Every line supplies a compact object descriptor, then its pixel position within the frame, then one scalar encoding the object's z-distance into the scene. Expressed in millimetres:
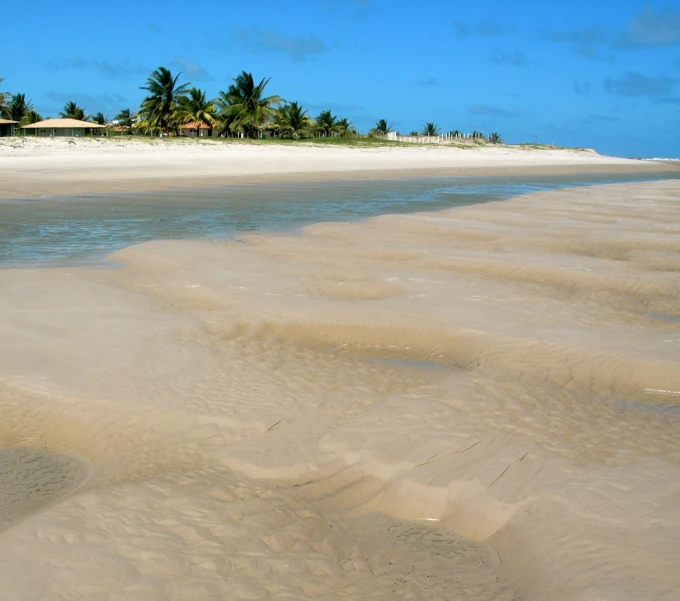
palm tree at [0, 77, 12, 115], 50062
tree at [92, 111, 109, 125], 74588
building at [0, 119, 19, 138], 51594
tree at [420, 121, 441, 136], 83969
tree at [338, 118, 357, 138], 69312
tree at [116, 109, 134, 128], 72981
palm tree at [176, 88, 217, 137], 53594
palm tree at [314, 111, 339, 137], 67450
